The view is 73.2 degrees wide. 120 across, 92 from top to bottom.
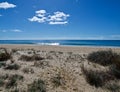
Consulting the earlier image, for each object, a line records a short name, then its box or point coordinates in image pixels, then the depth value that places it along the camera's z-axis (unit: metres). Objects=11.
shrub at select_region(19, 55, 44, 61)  4.94
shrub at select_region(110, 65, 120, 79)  3.03
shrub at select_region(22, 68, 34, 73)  3.53
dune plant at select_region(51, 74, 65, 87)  2.69
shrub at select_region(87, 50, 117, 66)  4.00
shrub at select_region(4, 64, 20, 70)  3.81
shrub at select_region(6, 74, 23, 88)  2.68
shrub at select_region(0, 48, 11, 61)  4.95
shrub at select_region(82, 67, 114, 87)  2.73
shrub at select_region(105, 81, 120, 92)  2.46
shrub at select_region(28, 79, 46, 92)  2.43
